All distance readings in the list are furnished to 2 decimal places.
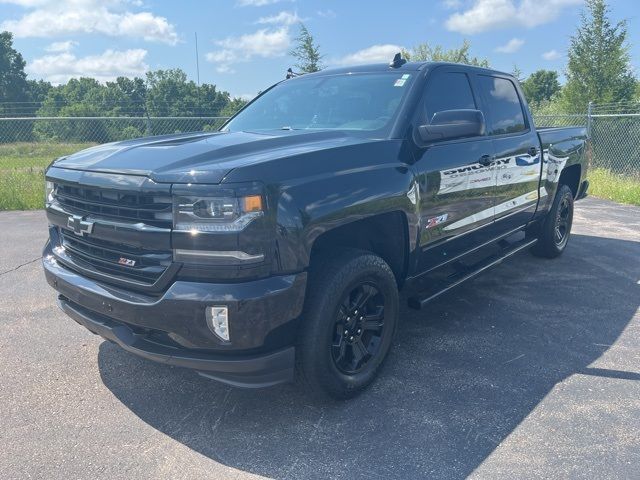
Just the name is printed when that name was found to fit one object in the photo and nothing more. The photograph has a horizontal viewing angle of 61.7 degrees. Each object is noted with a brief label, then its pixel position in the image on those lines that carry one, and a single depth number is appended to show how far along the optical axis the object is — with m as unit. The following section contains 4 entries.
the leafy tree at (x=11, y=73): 64.31
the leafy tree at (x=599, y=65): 16.58
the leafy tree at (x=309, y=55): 13.93
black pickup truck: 2.47
